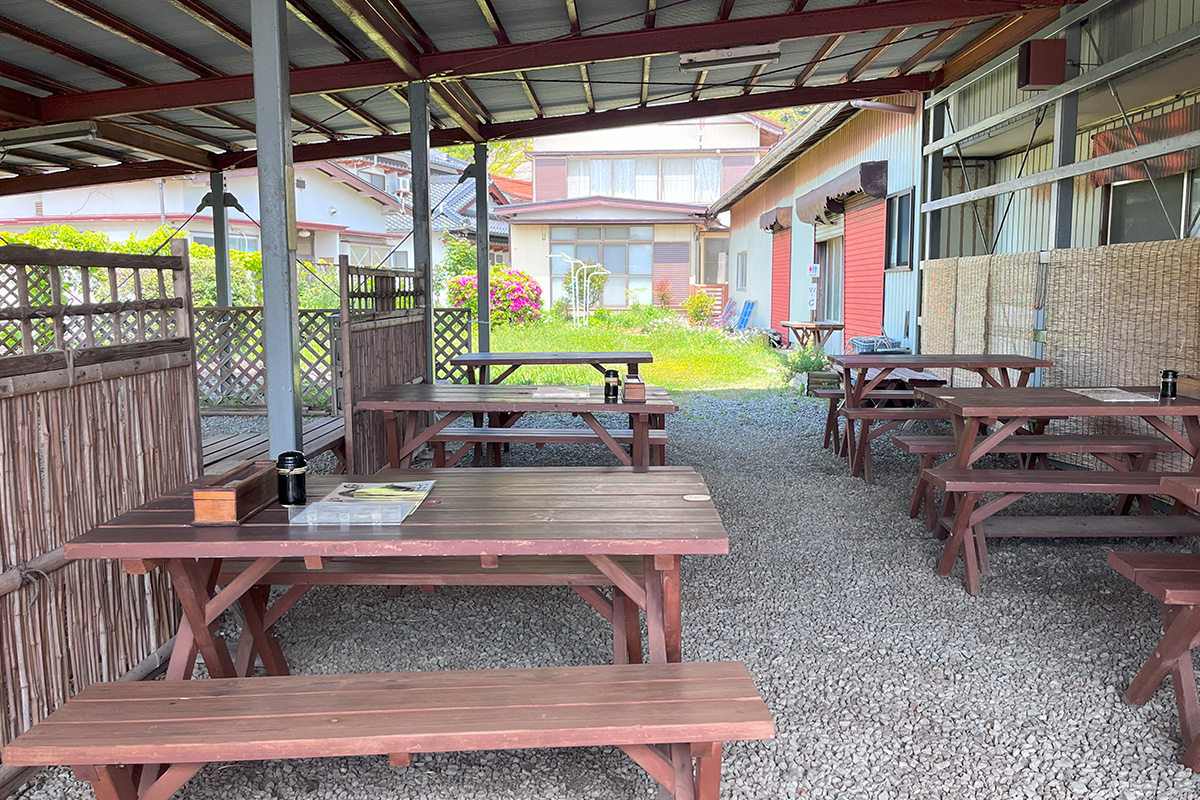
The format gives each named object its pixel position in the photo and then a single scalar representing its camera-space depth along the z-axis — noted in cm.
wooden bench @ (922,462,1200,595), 375
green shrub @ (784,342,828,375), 1067
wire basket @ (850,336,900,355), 860
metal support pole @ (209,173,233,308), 962
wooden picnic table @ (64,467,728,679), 212
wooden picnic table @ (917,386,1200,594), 377
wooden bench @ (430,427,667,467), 501
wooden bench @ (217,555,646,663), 271
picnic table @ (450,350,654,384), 666
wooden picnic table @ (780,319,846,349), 1126
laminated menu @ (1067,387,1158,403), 407
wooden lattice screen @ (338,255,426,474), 482
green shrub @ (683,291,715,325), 1902
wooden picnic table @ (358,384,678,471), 448
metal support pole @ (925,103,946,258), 828
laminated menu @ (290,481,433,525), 231
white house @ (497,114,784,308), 2059
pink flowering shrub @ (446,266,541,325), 1641
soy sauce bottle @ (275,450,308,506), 242
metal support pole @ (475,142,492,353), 863
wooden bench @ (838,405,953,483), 574
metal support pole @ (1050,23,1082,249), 607
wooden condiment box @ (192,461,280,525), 226
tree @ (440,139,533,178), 3228
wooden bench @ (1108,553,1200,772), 246
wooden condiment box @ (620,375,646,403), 452
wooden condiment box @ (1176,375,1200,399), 420
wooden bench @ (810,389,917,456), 646
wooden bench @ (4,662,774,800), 174
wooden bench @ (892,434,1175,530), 422
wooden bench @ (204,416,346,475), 450
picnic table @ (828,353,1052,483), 575
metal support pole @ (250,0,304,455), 340
